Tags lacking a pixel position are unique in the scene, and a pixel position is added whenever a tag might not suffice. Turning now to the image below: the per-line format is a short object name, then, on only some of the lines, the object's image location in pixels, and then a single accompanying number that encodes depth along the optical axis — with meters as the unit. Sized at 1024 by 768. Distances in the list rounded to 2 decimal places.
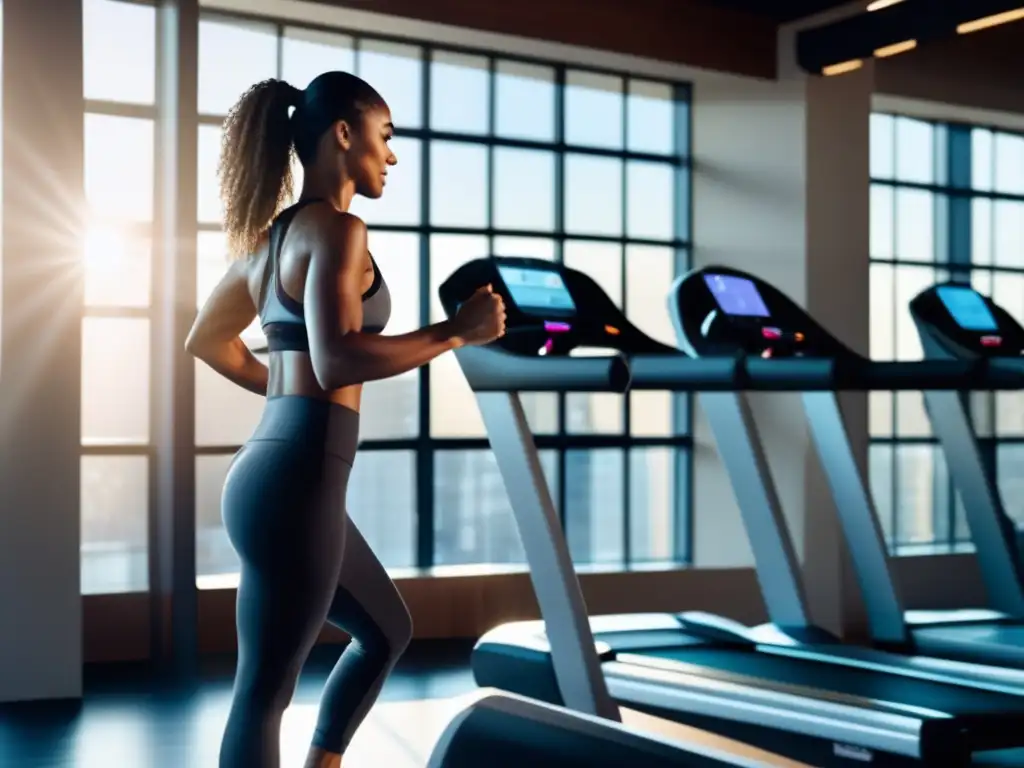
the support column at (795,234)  6.43
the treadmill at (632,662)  3.11
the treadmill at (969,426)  5.14
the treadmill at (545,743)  2.00
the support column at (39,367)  4.49
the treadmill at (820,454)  3.89
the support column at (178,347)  4.89
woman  1.94
